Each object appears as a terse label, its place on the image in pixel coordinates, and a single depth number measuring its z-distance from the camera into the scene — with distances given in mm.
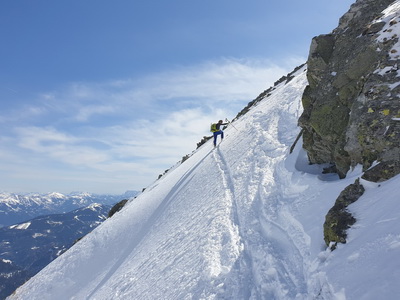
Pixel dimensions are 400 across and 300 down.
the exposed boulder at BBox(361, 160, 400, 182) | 7035
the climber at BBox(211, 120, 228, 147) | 27233
